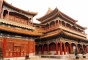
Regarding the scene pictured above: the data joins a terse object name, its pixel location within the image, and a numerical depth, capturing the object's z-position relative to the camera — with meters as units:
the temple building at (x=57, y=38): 22.64
